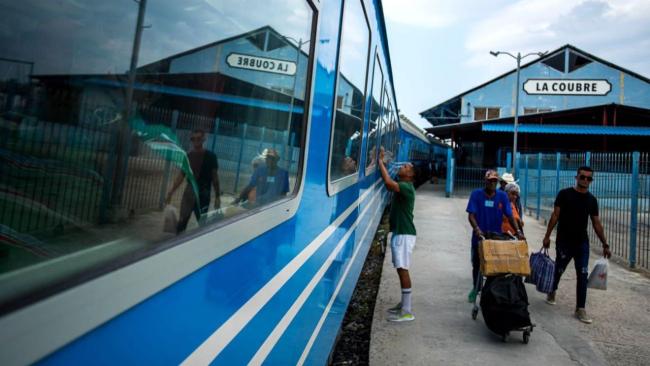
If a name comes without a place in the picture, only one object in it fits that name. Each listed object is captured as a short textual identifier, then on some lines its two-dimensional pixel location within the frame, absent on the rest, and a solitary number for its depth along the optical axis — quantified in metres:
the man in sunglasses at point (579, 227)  4.66
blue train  0.63
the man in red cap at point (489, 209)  4.72
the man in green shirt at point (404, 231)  4.48
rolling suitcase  3.88
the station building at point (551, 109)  20.80
